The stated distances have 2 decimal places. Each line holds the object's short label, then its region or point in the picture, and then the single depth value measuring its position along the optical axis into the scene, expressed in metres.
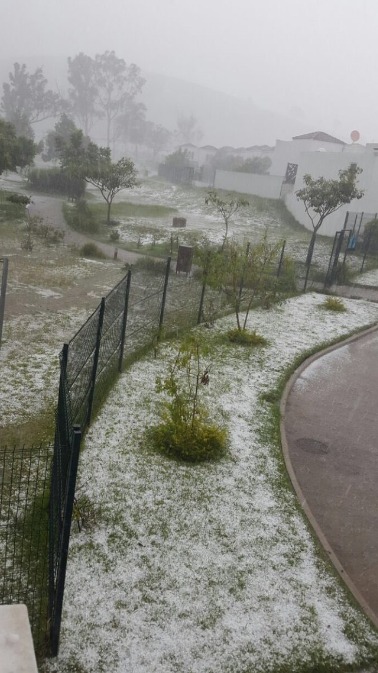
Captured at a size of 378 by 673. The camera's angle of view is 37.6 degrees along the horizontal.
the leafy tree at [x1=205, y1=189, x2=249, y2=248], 26.93
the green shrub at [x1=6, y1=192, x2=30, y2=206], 32.22
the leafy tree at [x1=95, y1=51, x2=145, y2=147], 145.48
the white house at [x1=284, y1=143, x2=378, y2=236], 33.44
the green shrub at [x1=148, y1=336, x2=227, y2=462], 8.40
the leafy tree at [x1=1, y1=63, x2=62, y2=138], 114.06
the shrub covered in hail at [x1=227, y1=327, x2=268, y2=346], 13.83
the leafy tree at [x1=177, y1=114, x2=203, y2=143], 190.88
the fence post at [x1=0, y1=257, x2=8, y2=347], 10.77
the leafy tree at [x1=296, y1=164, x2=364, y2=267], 24.59
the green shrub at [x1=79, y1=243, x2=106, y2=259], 22.78
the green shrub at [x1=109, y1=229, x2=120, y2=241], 27.41
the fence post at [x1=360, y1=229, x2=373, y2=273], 25.29
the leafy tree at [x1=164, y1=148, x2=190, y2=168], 72.31
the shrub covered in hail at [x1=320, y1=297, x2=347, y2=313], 18.34
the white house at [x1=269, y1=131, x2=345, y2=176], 63.07
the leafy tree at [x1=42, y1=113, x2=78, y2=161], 73.62
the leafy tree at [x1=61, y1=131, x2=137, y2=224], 32.31
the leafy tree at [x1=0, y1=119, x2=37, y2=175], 31.25
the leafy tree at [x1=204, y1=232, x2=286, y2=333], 13.57
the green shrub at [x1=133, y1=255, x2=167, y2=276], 20.34
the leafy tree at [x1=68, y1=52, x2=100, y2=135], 139.00
